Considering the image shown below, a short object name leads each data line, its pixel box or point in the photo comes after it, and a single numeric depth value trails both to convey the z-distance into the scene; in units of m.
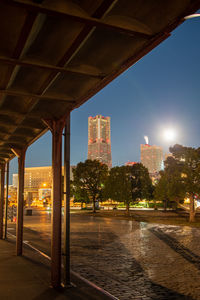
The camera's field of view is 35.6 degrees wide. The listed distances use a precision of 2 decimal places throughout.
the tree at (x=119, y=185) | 44.28
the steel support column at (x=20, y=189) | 12.93
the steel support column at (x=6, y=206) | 17.48
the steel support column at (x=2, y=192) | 18.16
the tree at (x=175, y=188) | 31.62
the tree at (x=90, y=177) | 53.97
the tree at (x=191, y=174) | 30.19
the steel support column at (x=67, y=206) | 8.44
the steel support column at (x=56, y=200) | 8.35
